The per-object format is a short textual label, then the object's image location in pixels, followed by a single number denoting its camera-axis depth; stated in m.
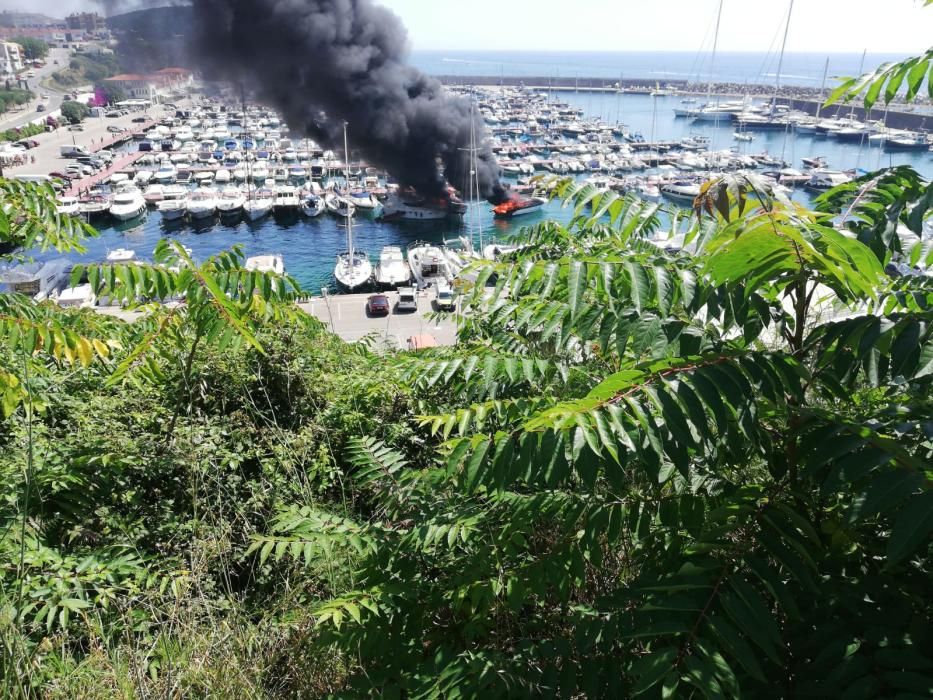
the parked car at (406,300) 29.84
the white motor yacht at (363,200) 50.16
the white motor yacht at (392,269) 35.84
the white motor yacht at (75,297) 28.94
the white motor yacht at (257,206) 46.94
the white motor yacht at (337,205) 48.59
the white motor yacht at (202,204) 45.41
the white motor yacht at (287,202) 47.81
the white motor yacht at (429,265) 34.75
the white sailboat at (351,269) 35.44
